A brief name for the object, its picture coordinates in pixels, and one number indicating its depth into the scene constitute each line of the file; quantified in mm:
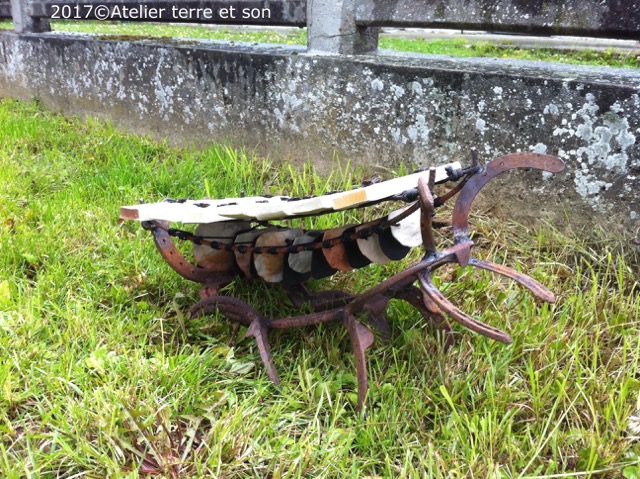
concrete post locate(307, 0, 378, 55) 2953
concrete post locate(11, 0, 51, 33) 4551
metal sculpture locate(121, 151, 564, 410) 1549
